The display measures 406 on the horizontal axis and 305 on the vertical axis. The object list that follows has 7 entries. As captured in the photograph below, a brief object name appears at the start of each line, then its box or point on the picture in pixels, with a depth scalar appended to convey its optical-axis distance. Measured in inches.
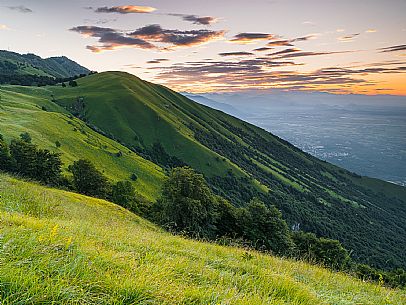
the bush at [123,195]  2291.8
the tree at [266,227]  1603.1
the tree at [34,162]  1902.1
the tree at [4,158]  1860.1
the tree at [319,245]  1843.0
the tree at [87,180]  2249.0
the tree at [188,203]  1676.9
